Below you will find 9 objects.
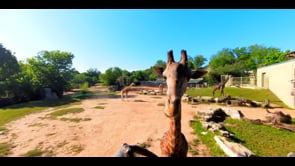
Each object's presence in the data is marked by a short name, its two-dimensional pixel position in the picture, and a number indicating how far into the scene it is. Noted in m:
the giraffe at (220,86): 14.30
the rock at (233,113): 7.71
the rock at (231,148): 3.30
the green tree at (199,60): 53.17
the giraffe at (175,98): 1.07
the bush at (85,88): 29.83
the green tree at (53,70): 20.30
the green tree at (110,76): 37.62
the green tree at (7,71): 15.80
